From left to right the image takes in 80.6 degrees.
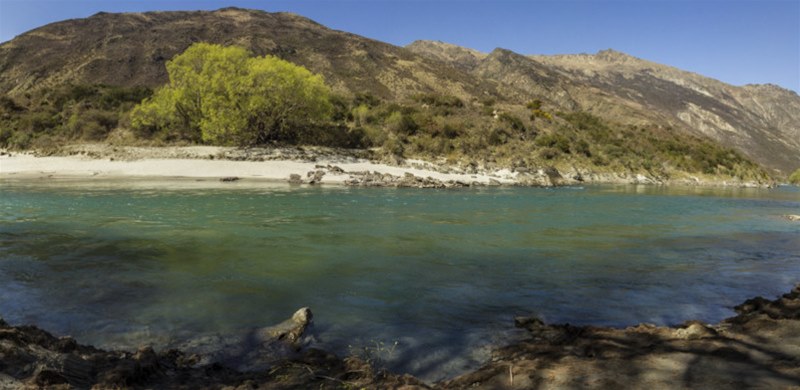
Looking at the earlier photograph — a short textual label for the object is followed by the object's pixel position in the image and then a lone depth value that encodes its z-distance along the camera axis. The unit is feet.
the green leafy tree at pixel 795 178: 290.83
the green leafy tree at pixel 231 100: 126.31
